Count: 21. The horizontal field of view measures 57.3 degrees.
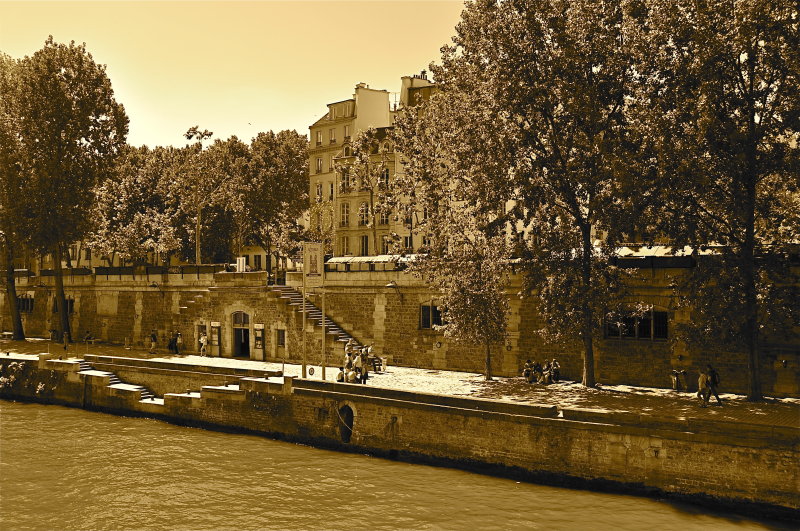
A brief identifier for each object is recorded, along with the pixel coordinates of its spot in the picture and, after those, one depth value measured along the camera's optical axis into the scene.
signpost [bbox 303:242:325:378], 30.39
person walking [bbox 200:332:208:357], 40.56
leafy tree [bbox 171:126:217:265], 49.16
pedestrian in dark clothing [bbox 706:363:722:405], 24.62
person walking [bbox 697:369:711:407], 23.89
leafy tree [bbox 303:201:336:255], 57.41
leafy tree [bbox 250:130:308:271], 66.75
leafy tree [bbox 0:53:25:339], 45.84
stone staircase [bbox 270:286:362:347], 36.69
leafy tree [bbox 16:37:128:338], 45.41
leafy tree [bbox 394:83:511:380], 27.50
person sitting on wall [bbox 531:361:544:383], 29.77
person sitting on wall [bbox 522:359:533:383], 29.91
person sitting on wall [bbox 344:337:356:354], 32.89
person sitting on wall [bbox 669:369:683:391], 27.66
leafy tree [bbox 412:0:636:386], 25.64
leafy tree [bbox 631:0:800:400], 22.69
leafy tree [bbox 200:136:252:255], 65.19
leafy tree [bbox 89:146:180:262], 54.22
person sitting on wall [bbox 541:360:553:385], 29.52
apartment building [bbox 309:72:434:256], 57.28
